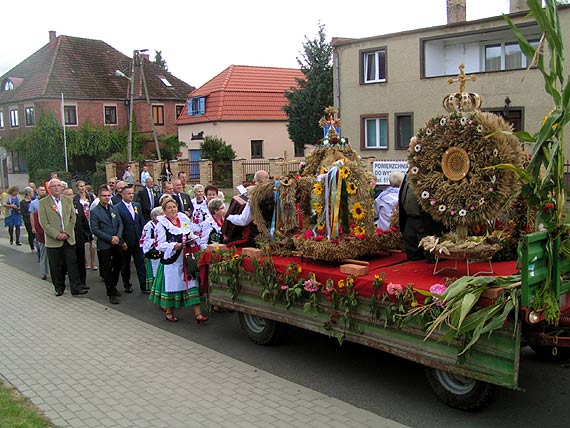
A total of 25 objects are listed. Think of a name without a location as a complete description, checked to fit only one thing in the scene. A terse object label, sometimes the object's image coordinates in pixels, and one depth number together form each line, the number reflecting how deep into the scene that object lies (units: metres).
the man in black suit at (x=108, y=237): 10.65
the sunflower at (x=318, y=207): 7.12
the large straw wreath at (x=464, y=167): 5.91
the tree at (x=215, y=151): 35.28
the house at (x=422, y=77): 25.83
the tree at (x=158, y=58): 88.82
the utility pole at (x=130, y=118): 32.66
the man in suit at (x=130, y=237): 11.11
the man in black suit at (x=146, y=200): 13.04
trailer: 4.92
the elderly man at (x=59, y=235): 10.92
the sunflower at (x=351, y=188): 6.90
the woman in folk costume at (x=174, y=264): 8.89
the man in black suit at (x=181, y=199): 11.66
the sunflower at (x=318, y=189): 7.11
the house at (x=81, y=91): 46.59
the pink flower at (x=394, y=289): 5.64
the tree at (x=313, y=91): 35.94
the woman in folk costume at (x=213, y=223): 9.60
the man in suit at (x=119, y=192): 11.57
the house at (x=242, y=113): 42.75
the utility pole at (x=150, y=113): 33.58
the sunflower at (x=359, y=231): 6.94
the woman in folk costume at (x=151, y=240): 9.20
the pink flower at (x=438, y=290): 5.32
